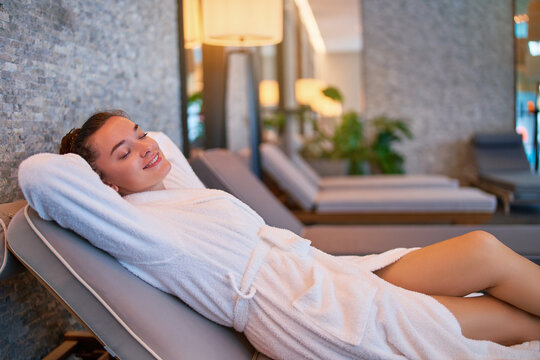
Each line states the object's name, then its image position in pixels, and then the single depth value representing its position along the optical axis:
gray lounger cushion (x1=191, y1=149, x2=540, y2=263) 2.08
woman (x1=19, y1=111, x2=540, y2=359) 1.17
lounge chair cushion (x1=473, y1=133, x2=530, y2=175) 6.03
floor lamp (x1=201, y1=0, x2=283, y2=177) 3.08
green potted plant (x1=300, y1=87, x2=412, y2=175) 6.46
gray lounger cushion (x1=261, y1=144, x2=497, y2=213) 3.63
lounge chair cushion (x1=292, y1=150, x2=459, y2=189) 4.71
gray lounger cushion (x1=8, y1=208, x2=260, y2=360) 1.16
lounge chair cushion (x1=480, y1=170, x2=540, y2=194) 4.80
